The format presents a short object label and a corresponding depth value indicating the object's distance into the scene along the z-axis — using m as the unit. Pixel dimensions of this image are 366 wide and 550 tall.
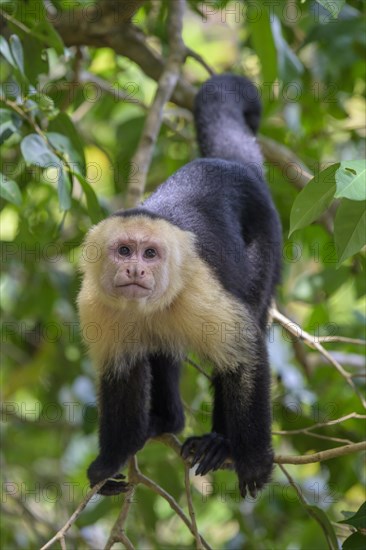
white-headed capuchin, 5.50
